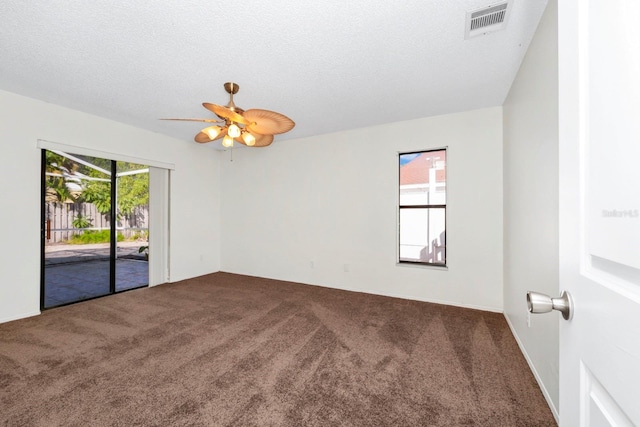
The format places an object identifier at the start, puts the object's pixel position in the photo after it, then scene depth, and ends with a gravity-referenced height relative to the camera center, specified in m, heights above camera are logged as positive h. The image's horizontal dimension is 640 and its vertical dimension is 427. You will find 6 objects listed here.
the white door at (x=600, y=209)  0.43 +0.01
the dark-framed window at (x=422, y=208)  3.85 +0.07
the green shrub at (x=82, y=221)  4.74 -0.17
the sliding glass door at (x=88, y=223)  4.09 -0.20
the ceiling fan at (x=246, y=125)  2.28 +0.86
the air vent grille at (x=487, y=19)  1.81 +1.43
